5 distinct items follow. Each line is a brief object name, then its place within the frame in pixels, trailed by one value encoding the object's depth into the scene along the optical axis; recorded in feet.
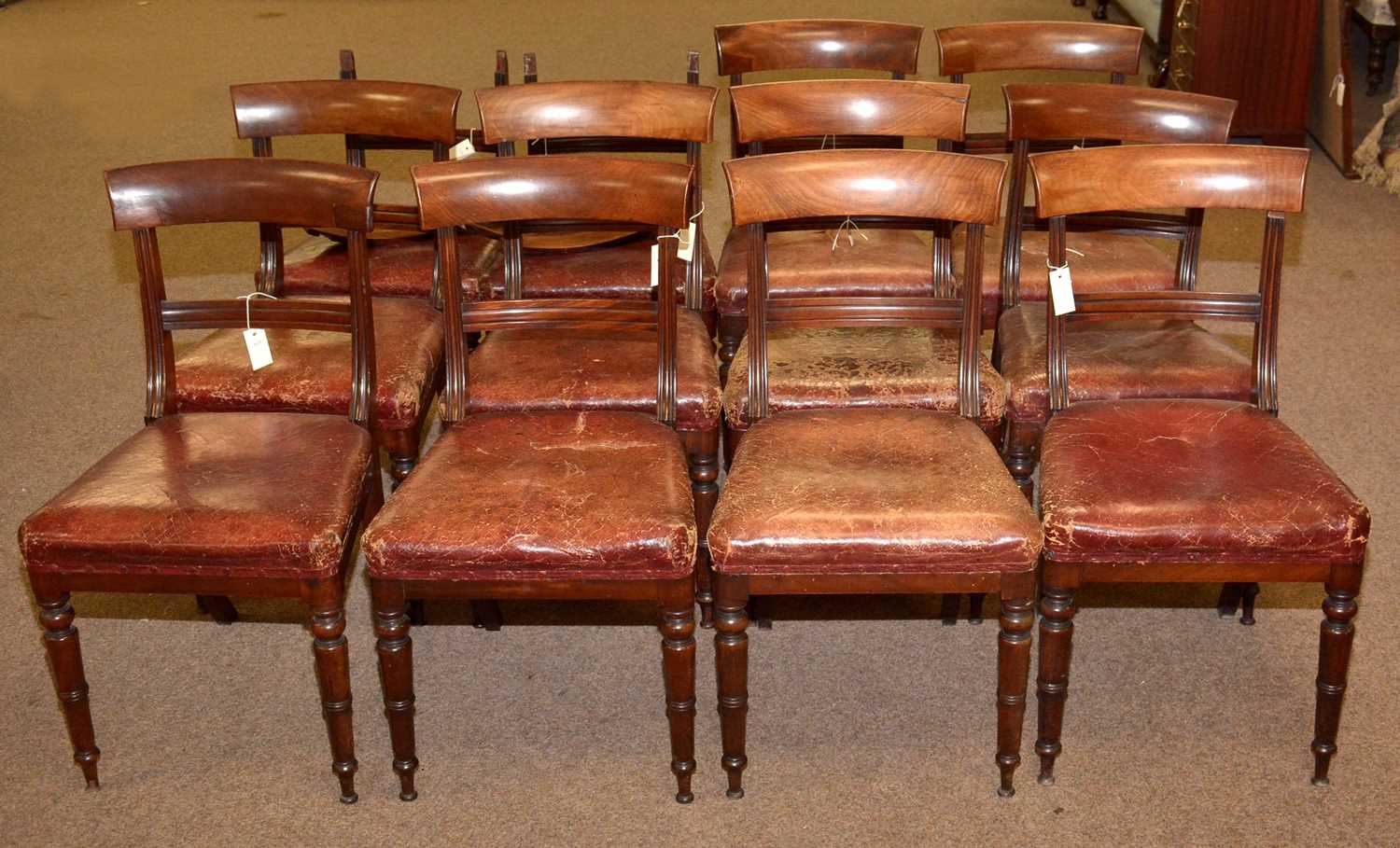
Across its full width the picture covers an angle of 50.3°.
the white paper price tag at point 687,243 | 8.52
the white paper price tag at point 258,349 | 8.68
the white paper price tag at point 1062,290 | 8.02
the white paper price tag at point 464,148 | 10.84
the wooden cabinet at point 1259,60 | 17.42
